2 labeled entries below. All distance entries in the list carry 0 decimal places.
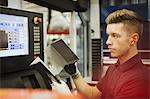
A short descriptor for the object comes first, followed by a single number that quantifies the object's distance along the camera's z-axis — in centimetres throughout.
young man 97
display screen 102
